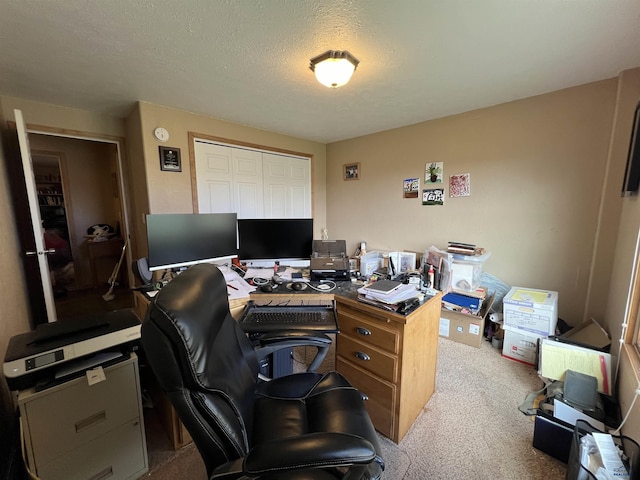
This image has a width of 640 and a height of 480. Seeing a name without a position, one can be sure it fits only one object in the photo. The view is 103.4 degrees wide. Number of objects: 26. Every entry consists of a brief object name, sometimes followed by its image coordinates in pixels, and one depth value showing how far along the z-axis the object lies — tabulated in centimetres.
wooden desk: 141
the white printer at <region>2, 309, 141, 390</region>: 100
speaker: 206
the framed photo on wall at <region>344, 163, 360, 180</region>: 378
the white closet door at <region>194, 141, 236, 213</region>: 287
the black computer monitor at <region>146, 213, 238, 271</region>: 166
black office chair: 68
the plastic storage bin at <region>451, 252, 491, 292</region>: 260
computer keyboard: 137
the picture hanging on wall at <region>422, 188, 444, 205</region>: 299
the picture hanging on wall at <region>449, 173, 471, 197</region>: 279
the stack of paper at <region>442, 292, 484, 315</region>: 249
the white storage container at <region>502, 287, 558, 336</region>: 211
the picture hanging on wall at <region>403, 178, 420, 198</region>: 317
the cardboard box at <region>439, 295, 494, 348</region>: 250
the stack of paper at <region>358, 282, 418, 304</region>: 146
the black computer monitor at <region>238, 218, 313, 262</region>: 213
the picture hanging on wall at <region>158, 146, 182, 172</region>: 256
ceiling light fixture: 161
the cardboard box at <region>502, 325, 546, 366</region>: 218
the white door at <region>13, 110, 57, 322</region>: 190
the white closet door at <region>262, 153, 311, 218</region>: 352
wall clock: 250
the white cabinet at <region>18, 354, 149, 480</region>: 103
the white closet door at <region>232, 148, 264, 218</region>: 319
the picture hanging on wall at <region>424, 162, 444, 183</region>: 297
